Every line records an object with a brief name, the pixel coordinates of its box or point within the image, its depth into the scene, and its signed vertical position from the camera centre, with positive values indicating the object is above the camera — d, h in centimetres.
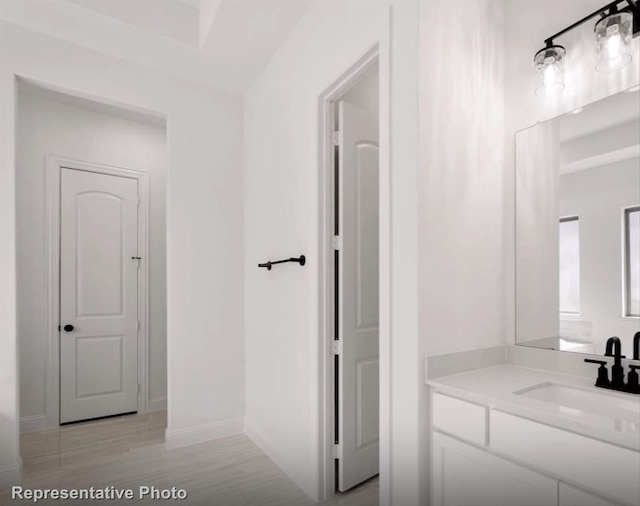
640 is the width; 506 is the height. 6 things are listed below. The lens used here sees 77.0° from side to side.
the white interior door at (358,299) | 225 -23
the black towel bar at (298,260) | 229 +0
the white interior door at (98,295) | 327 -29
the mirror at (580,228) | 145 +12
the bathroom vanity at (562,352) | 111 -37
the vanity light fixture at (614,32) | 142 +82
